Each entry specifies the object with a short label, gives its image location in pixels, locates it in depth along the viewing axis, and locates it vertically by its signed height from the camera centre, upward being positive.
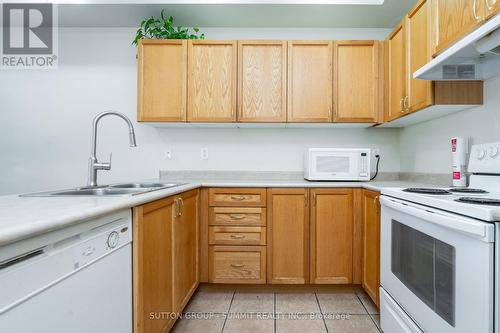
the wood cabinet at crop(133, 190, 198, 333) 1.12 -0.50
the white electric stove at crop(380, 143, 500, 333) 0.79 -0.34
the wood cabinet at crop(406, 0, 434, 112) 1.58 +0.74
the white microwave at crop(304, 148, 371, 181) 2.19 +0.01
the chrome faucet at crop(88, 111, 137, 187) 1.65 +0.00
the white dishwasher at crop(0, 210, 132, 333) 0.61 -0.33
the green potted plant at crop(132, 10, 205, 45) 2.28 +1.18
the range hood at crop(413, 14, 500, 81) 1.04 +0.51
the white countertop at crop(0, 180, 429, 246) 0.61 -0.14
